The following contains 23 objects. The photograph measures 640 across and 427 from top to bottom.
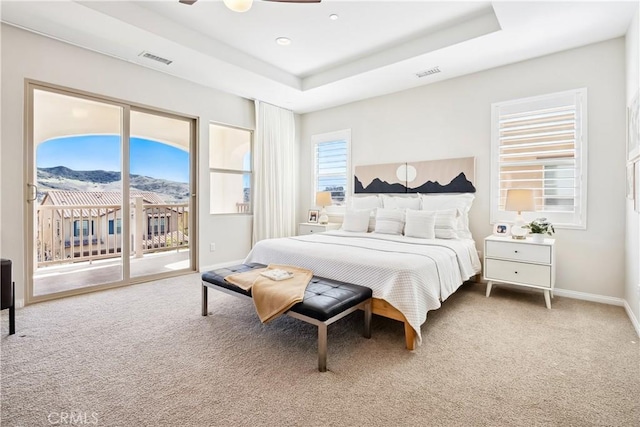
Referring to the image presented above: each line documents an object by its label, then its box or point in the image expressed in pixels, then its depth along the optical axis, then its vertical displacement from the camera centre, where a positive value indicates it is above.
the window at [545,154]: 3.31 +0.64
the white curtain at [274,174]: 5.18 +0.62
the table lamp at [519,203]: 3.26 +0.07
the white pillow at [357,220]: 4.18 -0.15
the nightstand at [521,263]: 3.04 -0.55
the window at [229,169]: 4.88 +0.66
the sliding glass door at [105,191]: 3.81 +0.25
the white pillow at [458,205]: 3.77 +0.06
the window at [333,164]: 5.35 +0.82
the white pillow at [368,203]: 4.49 +0.09
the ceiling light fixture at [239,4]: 1.99 +1.35
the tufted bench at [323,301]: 1.93 -0.65
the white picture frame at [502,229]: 3.64 -0.23
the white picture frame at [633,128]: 2.42 +0.70
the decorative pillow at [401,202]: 4.11 +0.10
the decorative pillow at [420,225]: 3.56 -0.18
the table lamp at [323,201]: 5.17 +0.14
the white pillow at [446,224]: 3.58 -0.17
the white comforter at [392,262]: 2.26 -0.47
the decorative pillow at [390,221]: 3.87 -0.15
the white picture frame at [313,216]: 5.53 -0.13
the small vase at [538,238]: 3.13 -0.29
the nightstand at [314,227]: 5.09 -0.31
